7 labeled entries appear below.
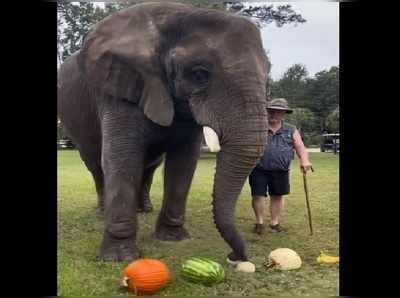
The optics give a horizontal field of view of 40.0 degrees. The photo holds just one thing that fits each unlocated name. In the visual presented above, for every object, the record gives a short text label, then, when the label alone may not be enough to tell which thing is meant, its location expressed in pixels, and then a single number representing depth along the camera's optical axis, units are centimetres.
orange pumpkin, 356
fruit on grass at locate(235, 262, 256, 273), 402
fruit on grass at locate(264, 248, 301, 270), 414
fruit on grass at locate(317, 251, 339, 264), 437
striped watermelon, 373
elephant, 371
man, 546
